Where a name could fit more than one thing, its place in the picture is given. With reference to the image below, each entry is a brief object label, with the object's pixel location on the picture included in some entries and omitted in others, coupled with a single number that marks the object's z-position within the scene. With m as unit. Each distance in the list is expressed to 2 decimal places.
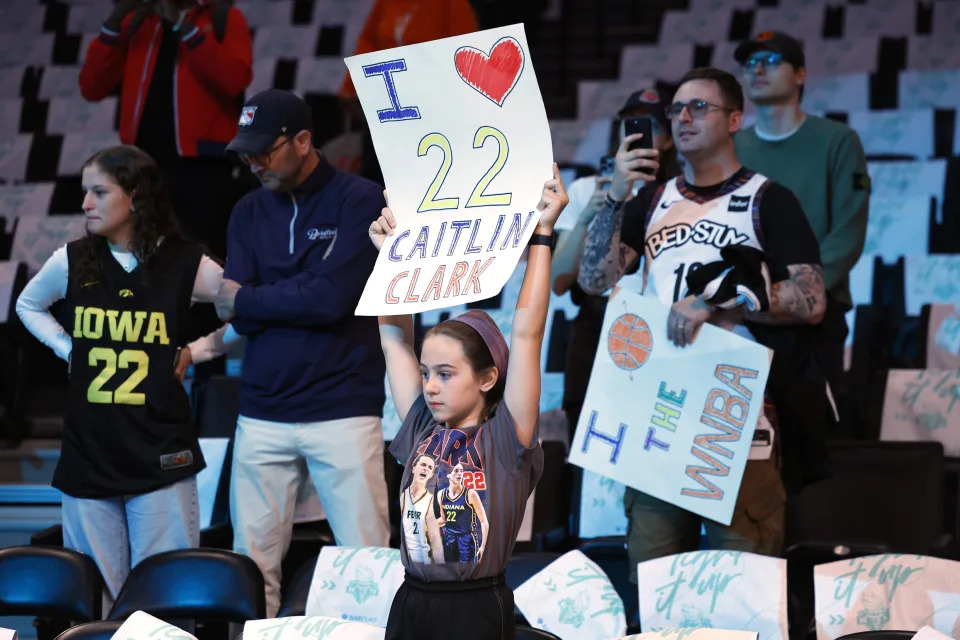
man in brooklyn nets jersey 6.48
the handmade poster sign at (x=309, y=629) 5.34
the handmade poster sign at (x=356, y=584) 6.20
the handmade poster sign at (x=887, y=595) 5.78
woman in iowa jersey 7.11
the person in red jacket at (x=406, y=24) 11.43
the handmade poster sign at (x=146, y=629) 5.33
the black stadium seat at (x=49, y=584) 6.39
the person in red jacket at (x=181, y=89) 9.77
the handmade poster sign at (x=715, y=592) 5.86
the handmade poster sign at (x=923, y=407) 9.02
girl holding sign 4.76
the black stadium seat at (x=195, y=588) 6.23
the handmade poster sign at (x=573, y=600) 6.02
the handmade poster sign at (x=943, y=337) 10.09
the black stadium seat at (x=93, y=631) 5.54
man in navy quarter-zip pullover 7.18
